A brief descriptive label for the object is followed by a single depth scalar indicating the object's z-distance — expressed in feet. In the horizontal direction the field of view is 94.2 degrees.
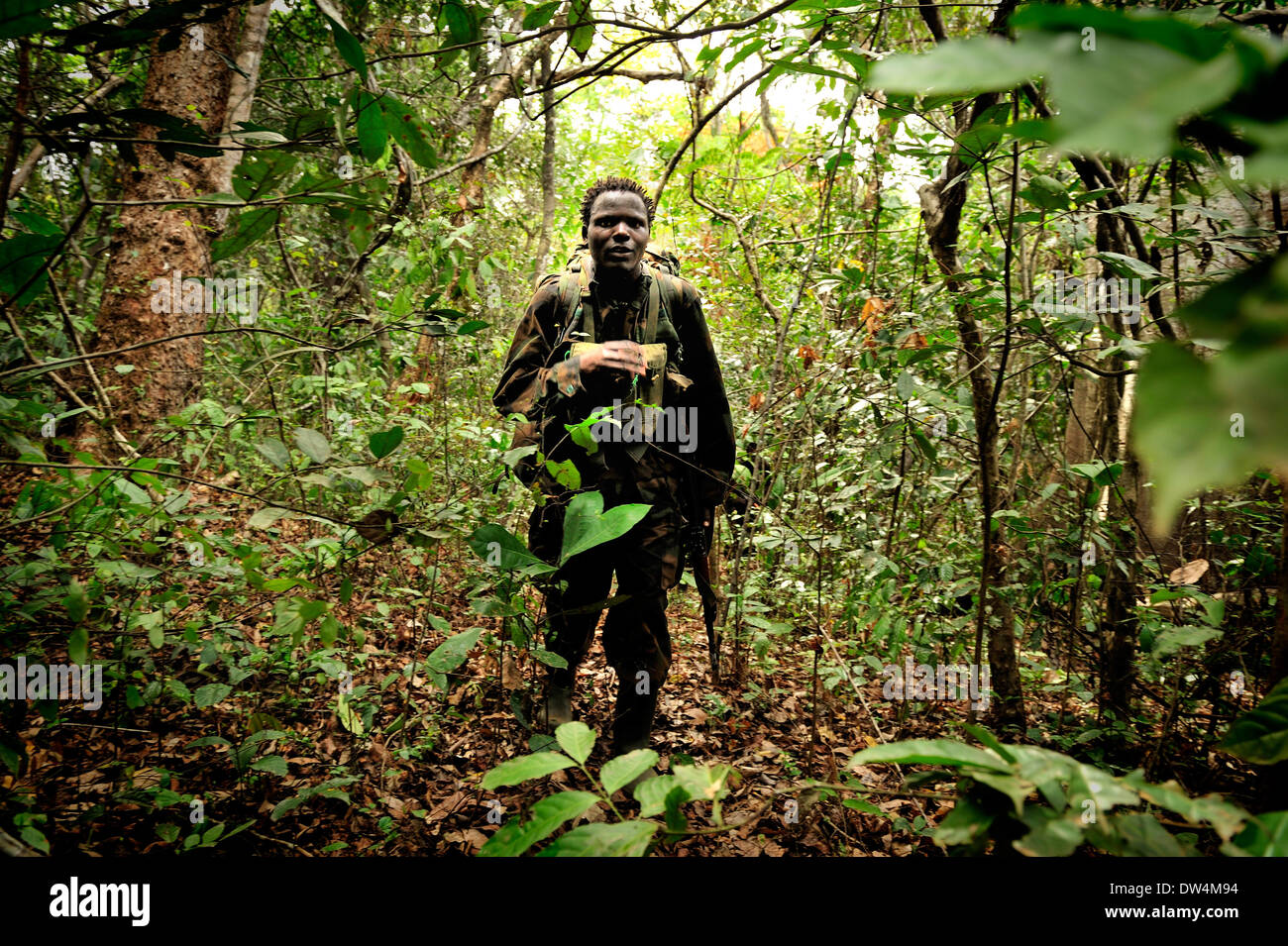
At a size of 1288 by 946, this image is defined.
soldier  7.90
